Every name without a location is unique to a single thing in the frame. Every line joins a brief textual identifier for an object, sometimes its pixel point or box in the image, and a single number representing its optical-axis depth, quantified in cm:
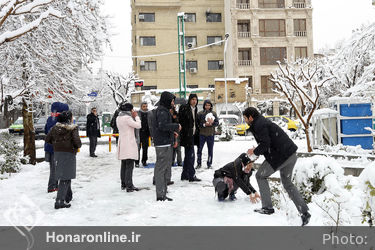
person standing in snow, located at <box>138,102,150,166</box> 1003
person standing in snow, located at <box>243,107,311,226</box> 449
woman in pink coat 688
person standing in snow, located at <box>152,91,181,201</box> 603
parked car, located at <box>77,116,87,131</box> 3321
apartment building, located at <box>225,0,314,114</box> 4266
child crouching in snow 575
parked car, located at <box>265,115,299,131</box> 2534
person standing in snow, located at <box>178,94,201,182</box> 763
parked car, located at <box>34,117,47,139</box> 2502
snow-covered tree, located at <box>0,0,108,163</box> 897
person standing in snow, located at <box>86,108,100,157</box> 1293
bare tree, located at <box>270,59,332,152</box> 1141
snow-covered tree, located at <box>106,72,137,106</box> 4159
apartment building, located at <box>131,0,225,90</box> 4491
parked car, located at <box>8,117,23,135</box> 2828
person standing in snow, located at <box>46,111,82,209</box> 570
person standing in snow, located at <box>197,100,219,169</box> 890
